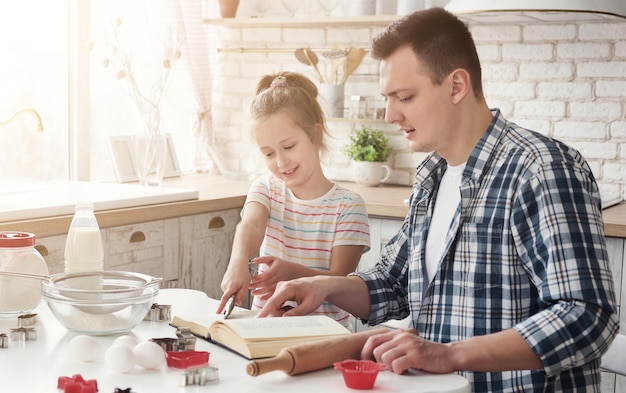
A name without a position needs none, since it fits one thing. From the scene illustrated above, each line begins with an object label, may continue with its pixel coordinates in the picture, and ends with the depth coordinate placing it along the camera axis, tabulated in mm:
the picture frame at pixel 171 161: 4113
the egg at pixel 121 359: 1388
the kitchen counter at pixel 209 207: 2711
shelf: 3758
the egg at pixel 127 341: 1452
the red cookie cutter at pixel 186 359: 1429
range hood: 2943
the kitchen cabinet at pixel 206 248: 3336
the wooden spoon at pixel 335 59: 3930
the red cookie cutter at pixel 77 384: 1265
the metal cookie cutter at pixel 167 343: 1499
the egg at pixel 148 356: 1402
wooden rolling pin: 1339
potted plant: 3902
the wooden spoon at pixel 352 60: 3938
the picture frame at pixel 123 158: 3795
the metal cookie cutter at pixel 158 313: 1756
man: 1506
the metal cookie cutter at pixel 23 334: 1585
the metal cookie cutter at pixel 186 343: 1491
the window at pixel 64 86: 3484
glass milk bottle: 1907
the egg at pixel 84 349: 1448
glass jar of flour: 1760
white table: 1327
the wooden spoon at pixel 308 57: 4027
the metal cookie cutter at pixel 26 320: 1663
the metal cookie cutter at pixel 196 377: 1331
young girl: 2324
